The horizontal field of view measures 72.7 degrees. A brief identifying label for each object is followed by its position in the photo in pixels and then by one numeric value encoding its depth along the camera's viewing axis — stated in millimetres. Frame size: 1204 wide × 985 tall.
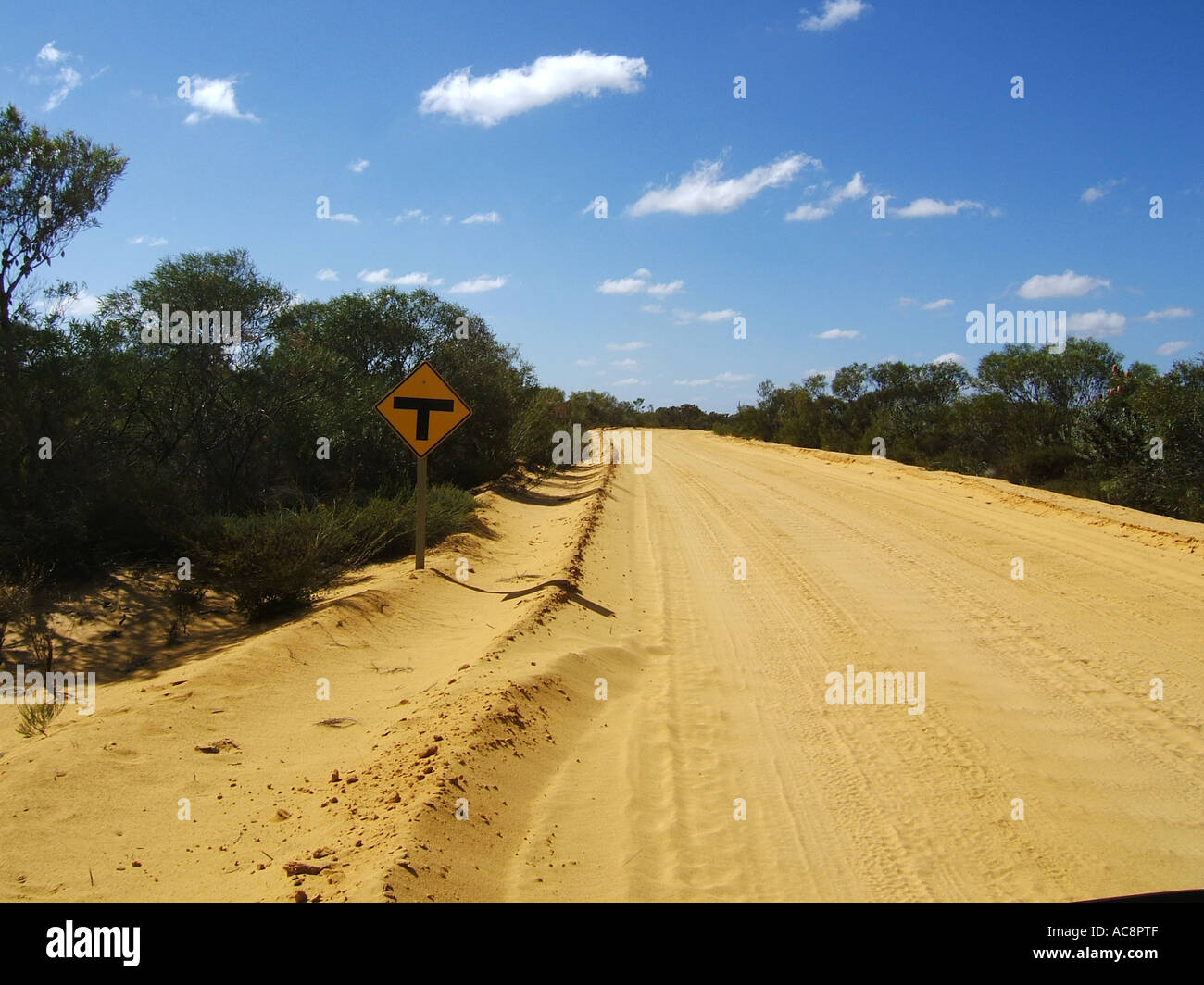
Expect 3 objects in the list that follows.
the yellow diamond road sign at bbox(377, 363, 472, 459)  10781
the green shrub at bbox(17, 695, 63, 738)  5352
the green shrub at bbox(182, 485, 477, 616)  8969
